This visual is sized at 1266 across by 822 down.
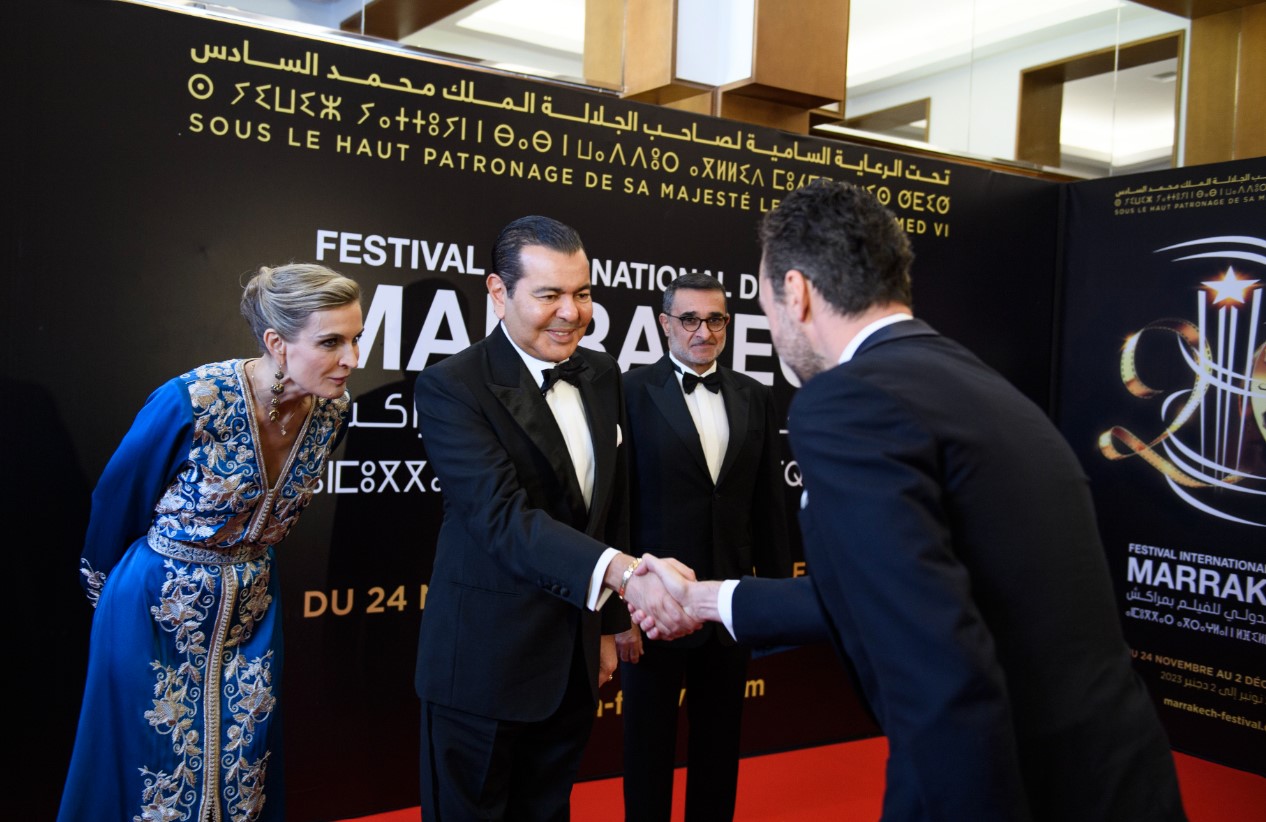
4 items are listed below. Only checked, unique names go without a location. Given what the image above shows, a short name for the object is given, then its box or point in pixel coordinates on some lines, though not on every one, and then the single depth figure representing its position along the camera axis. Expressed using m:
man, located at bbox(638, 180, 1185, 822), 1.40
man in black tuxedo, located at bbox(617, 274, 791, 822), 3.31
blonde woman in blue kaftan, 2.56
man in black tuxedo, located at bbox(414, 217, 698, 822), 2.48
